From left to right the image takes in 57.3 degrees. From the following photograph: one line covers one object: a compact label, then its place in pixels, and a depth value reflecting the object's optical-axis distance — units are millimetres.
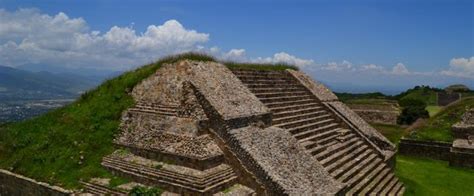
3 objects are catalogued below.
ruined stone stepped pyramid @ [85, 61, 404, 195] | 10852
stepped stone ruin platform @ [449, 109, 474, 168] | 19891
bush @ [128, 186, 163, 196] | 10312
